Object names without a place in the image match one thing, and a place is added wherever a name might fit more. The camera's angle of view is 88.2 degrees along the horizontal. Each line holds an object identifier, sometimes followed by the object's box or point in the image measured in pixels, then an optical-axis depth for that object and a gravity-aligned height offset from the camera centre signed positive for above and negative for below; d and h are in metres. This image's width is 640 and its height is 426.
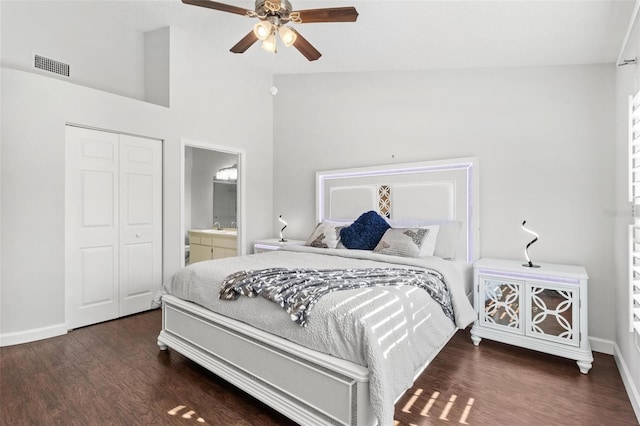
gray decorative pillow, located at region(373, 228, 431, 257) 2.97 -0.27
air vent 3.32 +1.51
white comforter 1.54 -0.61
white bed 1.56 -0.71
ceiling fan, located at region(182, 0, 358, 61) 2.36 +1.44
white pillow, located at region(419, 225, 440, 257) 3.04 -0.28
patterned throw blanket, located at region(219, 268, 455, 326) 1.82 -0.44
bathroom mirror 6.16 +0.17
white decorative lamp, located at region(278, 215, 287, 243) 4.70 -0.18
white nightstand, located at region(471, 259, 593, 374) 2.46 -0.75
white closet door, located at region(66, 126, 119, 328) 3.20 -0.15
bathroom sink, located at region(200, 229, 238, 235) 5.08 -0.32
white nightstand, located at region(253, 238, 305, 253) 4.43 -0.44
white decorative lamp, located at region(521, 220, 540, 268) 2.75 -0.41
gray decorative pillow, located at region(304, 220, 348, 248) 3.62 -0.26
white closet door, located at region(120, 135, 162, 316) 3.57 -0.11
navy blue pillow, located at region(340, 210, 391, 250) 3.41 -0.20
